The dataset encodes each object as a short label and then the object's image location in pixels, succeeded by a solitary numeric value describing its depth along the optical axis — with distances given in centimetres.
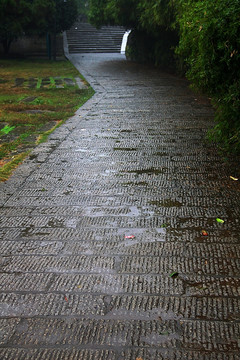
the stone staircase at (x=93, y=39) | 2994
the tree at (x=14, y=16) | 2102
